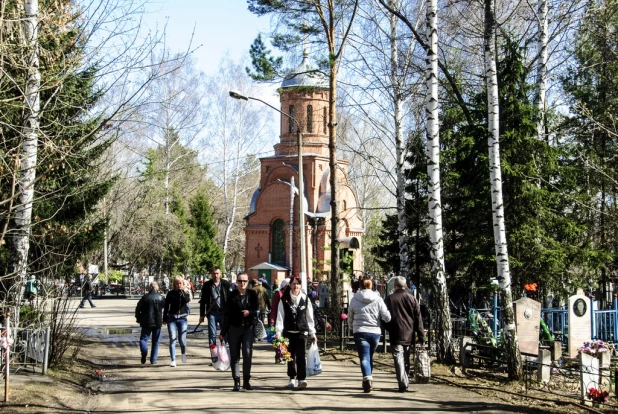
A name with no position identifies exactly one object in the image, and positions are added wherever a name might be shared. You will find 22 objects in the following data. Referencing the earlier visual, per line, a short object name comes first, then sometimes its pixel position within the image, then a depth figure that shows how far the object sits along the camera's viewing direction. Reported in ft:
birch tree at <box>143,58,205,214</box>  161.17
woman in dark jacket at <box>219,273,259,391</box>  37.56
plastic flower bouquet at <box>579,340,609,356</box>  37.45
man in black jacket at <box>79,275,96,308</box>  99.92
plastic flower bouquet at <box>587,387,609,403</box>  33.40
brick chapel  160.66
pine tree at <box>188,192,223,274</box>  196.34
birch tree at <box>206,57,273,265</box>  174.70
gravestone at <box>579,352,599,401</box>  34.32
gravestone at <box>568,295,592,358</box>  46.55
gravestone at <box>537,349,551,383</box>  40.42
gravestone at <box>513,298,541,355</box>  45.03
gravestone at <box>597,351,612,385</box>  37.91
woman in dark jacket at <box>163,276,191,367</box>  47.62
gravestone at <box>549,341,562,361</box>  46.29
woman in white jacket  37.35
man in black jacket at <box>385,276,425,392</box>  37.70
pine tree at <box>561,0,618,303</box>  74.64
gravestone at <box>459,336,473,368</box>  44.25
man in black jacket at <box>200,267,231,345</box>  47.50
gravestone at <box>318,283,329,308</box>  92.68
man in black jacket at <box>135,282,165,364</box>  48.72
